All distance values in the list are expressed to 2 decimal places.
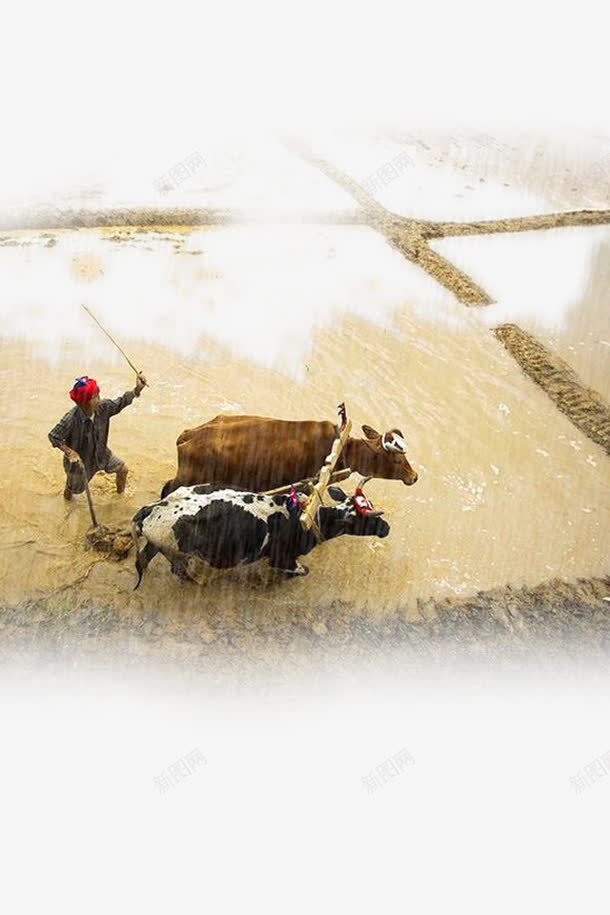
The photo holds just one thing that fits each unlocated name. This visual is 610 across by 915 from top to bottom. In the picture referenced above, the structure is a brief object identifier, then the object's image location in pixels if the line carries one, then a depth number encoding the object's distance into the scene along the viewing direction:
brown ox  4.99
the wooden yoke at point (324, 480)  4.38
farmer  4.68
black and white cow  4.50
